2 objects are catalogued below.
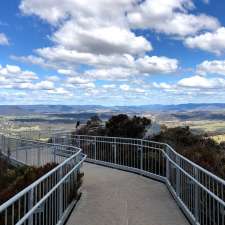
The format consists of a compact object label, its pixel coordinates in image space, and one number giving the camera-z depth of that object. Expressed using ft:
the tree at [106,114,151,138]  46.75
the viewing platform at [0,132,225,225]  12.42
